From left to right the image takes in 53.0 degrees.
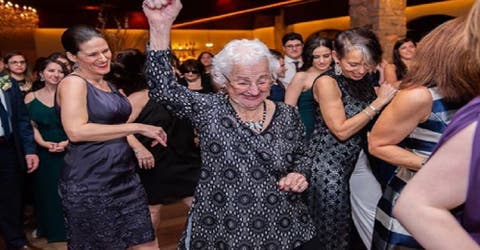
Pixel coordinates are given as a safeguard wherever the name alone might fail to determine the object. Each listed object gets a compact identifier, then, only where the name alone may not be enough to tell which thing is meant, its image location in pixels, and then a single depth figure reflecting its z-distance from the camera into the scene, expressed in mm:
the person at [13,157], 3568
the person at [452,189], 818
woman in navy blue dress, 2223
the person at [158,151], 2828
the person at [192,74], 4652
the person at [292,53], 4949
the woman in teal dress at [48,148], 3844
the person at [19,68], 4512
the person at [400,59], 4194
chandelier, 7895
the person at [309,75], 3436
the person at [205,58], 6522
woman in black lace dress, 2357
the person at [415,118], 1444
